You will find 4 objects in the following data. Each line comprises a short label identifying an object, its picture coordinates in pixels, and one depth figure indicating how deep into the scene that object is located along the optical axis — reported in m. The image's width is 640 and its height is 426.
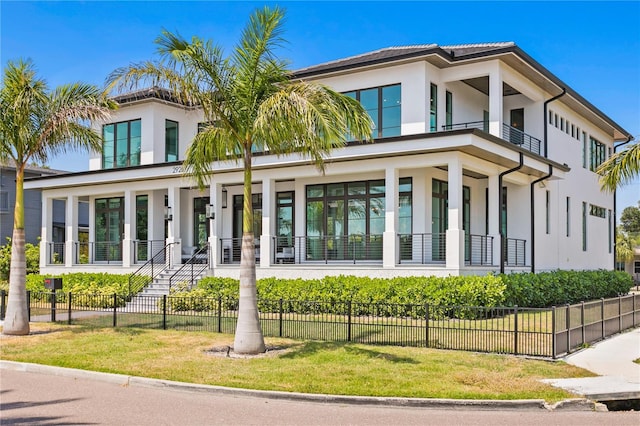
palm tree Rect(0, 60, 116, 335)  16.02
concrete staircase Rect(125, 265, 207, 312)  22.40
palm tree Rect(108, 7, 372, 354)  12.53
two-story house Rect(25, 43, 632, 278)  21.64
